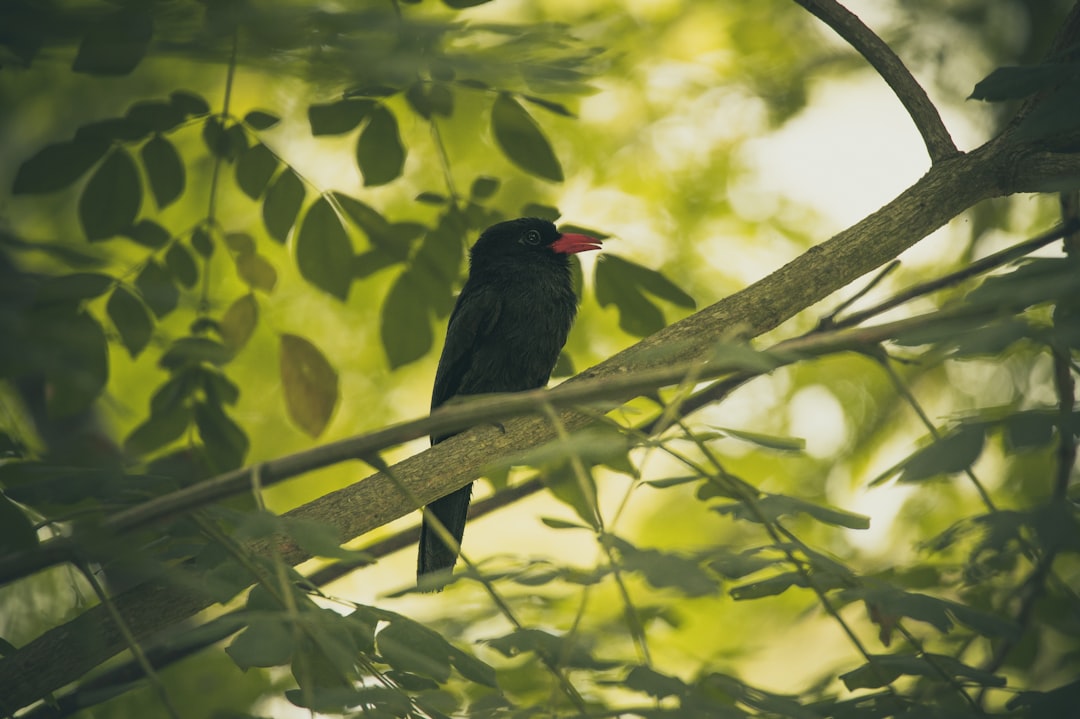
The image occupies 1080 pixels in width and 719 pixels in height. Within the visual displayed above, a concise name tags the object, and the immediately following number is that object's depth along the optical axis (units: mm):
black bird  9695
